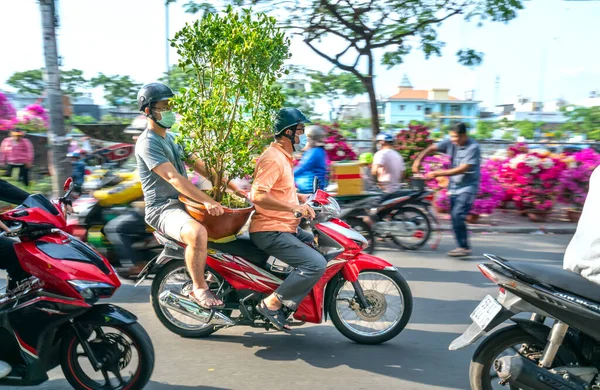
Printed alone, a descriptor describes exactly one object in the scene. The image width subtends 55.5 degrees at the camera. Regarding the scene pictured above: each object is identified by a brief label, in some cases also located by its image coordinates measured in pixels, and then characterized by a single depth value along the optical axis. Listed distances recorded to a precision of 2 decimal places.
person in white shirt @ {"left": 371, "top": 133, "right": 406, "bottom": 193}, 8.13
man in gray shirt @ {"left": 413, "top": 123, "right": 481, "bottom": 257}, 7.14
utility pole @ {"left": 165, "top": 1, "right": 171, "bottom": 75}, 22.32
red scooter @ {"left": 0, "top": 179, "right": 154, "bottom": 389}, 3.21
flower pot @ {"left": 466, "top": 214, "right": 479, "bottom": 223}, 9.70
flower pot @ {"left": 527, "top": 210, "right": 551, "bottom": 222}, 9.93
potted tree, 4.14
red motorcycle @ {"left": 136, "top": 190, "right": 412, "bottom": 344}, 4.26
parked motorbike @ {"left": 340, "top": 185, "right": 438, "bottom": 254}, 7.46
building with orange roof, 70.38
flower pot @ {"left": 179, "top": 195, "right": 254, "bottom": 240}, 4.05
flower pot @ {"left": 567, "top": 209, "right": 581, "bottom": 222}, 9.89
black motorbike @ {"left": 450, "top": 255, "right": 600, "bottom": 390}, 2.92
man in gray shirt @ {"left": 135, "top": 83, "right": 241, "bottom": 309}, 4.00
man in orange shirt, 4.08
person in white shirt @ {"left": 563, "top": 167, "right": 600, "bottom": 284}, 2.90
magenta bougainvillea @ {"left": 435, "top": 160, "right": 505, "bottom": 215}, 9.79
